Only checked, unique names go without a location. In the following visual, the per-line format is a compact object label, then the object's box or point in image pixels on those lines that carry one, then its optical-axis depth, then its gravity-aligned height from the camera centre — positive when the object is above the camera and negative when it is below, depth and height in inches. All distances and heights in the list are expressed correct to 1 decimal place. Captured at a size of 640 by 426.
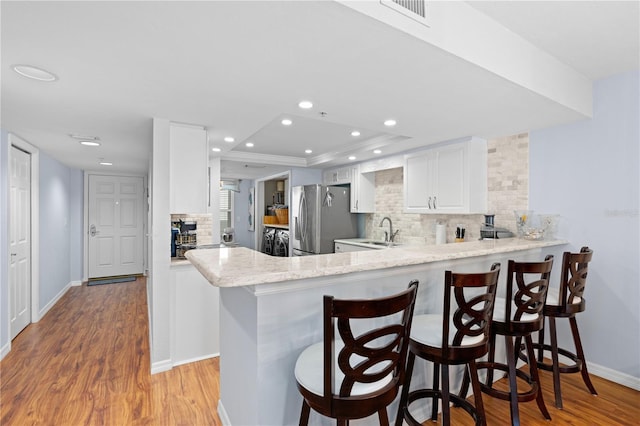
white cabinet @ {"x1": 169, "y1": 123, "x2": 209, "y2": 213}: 113.7 +14.4
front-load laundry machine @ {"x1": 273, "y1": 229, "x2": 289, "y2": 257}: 251.3 -26.6
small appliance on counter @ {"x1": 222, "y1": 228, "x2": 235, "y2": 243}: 236.2 -19.9
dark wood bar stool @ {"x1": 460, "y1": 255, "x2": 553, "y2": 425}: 74.5 -26.1
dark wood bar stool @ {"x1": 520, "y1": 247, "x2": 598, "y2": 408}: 86.7 -25.1
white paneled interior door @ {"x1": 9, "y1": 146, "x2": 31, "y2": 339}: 134.2 -14.1
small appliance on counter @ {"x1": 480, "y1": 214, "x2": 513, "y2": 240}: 125.0 -8.0
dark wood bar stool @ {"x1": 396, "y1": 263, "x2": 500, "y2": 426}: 61.3 -26.0
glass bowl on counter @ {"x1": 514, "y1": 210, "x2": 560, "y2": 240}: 114.9 -5.0
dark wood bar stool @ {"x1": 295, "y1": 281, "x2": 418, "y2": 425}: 45.9 -24.9
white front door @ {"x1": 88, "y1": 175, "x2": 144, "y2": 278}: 249.3 -13.1
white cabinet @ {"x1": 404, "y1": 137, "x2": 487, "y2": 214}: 135.5 +14.2
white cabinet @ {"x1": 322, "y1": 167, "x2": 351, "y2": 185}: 216.9 +23.8
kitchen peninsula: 58.7 -19.2
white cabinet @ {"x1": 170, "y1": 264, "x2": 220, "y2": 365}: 114.7 -39.0
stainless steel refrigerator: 208.2 -5.4
